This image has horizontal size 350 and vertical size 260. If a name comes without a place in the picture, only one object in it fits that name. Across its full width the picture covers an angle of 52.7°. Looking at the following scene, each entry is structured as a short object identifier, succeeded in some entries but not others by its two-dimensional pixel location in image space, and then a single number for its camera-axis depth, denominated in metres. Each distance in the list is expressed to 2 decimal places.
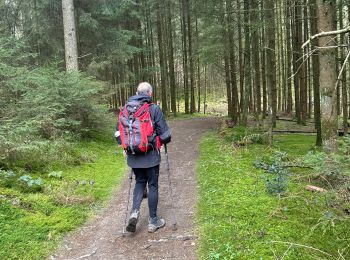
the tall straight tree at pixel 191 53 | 19.01
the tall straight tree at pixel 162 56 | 22.28
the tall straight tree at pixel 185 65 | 23.06
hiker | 4.88
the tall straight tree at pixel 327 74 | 6.55
